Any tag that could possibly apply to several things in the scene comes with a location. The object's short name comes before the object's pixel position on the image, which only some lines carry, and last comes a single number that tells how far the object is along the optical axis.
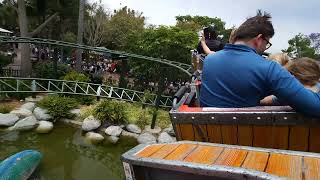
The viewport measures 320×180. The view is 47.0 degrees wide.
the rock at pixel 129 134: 12.63
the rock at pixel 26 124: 12.41
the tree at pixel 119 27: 30.69
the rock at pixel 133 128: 12.87
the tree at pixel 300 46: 34.71
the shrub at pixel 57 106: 13.58
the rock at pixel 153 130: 12.93
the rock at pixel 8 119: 12.53
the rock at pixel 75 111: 14.10
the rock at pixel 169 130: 12.94
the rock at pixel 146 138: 12.06
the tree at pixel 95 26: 30.66
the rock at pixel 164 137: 12.20
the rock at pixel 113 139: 12.01
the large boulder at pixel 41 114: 13.21
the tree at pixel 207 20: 44.04
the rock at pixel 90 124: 12.66
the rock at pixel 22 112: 13.37
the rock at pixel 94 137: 11.96
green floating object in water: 7.94
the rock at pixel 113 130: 12.38
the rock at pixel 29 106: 14.13
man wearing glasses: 2.21
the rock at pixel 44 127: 12.48
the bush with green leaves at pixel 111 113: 13.03
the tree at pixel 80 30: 18.97
